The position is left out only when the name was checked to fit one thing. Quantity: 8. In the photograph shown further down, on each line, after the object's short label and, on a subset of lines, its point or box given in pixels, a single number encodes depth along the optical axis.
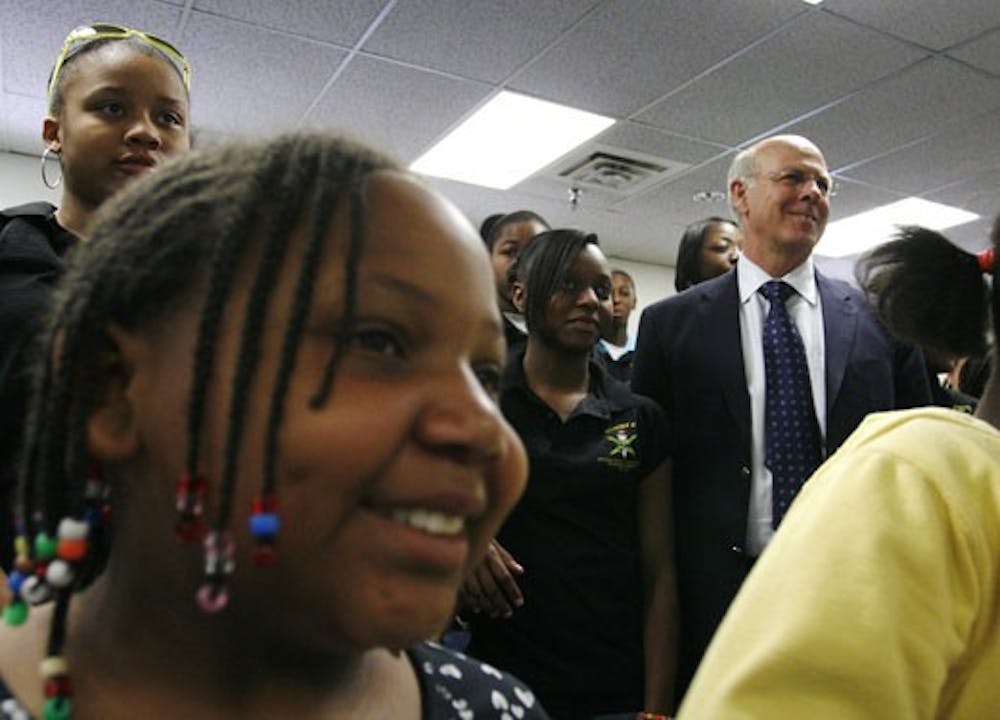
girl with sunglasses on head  1.17
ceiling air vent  4.71
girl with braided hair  0.48
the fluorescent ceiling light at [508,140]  4.10
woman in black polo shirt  1.59
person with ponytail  0.65
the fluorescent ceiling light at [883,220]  5.58
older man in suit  1.83
